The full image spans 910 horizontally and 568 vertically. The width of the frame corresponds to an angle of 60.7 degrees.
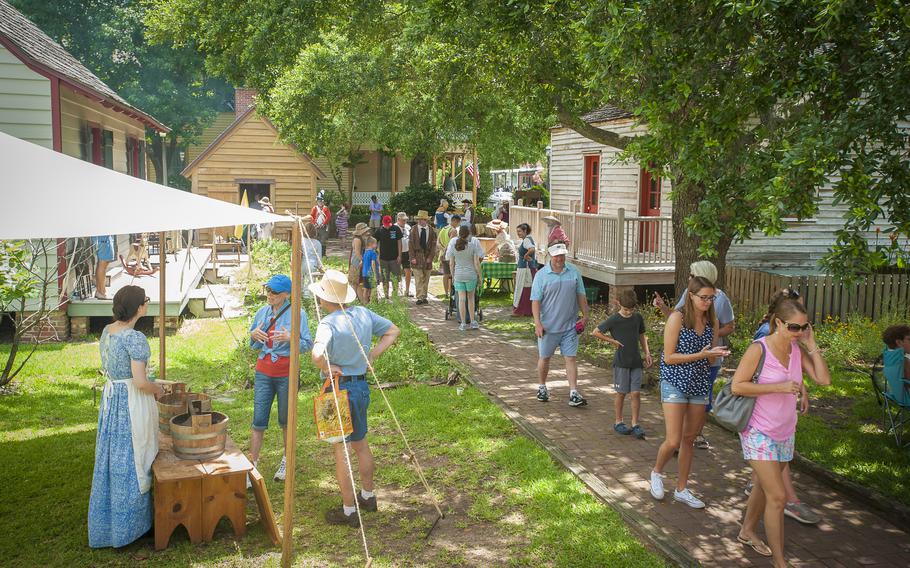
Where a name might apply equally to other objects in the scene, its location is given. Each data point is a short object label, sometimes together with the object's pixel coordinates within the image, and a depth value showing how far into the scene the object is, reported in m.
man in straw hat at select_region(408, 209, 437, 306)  16.00
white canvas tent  5.05
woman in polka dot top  5.88
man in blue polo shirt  8.71
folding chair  7.27
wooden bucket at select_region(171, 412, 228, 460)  5.69
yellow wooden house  25.91
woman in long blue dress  5.41
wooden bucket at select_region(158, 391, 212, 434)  6.12
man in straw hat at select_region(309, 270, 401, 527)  5.73
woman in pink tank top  4.95
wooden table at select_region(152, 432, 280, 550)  5.44
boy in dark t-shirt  7.59
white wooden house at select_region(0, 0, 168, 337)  12.49
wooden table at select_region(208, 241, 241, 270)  19.67
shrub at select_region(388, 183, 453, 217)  32.50
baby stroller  14.74
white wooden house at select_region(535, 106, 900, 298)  14.58
